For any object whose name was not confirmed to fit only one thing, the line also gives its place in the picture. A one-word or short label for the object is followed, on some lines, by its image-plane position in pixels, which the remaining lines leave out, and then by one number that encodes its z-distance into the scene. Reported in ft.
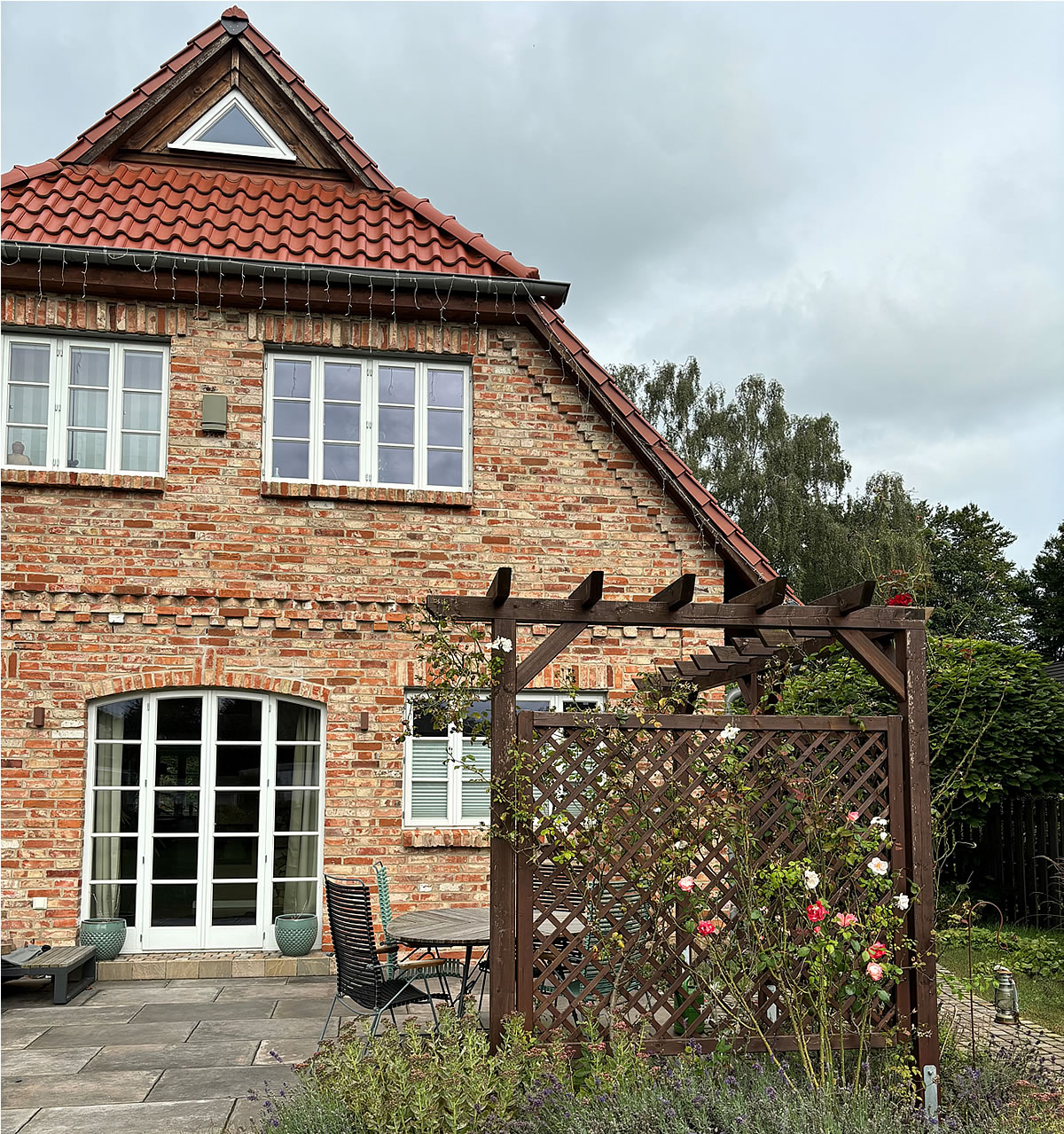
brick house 27.94
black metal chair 19.07
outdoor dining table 19.30
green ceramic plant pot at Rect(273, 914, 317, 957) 27.68
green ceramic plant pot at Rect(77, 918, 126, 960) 26.89
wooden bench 24.11
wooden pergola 15.72
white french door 27.99
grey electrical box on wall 28.78
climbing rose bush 15.47
